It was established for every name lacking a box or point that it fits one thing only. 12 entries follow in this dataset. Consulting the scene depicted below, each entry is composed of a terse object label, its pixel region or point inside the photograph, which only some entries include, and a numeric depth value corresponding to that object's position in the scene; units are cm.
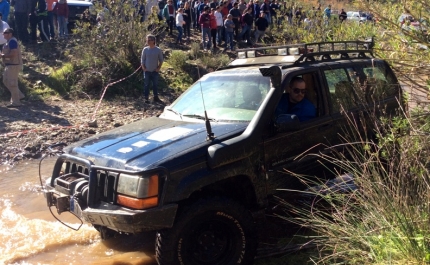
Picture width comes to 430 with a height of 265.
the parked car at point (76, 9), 1730
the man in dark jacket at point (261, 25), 1898
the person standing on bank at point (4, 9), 1445
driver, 521
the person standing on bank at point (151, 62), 1248
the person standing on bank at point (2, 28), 1310
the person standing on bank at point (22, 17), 1503
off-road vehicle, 411
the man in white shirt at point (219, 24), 1806
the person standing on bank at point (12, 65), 1147
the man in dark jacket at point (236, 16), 1889
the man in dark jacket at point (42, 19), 1531
